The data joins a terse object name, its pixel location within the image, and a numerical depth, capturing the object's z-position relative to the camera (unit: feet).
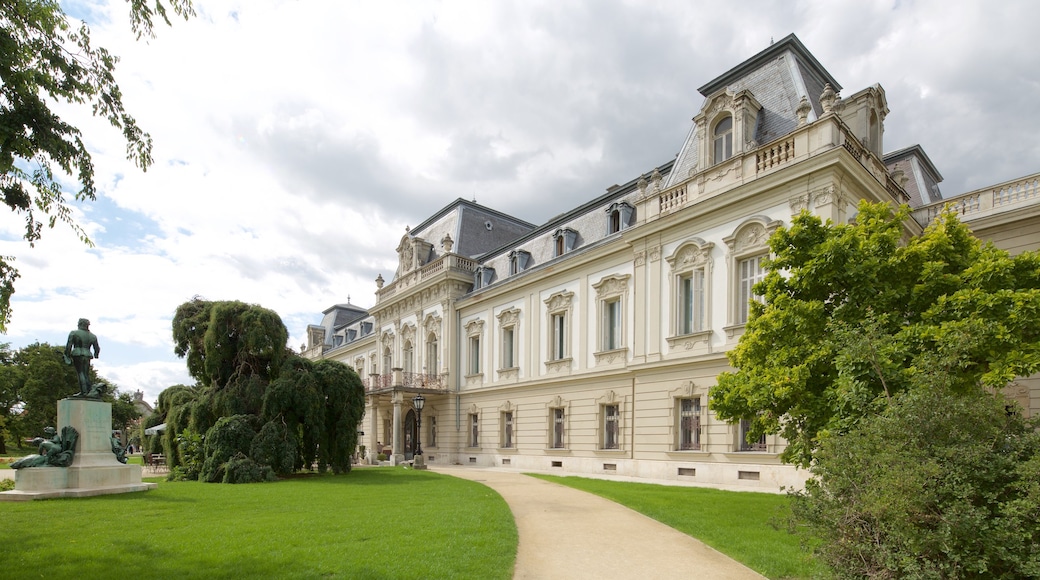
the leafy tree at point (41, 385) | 150.71
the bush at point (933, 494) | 16.55
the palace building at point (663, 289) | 57.36
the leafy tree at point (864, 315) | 29.53
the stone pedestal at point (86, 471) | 44.57
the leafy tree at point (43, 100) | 20.35
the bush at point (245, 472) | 59.41
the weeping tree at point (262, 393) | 64.54
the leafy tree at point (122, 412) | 191.42
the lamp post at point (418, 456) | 82.07
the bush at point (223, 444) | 60.95
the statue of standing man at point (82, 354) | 49.34
